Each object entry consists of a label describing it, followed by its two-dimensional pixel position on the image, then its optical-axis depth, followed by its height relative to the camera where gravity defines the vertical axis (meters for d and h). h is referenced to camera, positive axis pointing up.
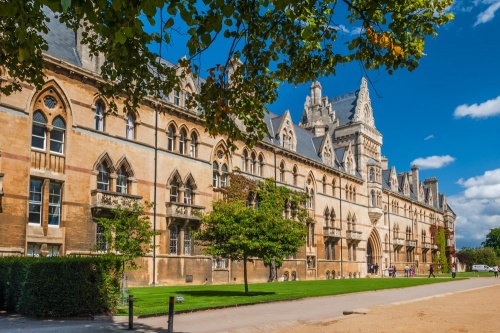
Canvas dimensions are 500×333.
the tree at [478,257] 98.88 -2.38
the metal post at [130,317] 13.84 -1.90
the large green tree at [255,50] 9.19 +3.88
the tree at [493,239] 146.12 +1.44
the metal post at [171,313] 11.93 -1.57
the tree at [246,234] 23.89 +0.46
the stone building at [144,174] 24.56 +4.23
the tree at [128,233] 22.52 +0.48
